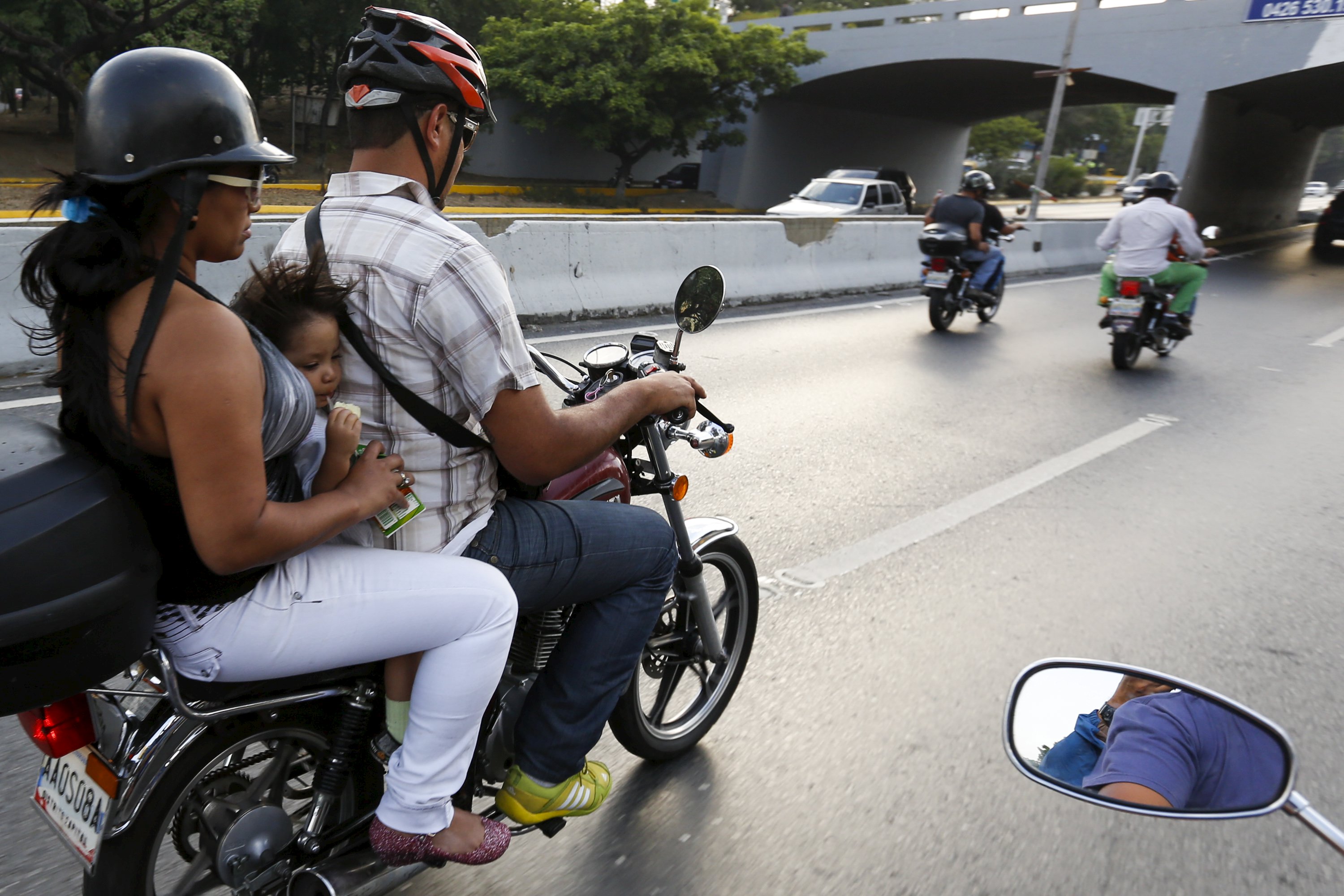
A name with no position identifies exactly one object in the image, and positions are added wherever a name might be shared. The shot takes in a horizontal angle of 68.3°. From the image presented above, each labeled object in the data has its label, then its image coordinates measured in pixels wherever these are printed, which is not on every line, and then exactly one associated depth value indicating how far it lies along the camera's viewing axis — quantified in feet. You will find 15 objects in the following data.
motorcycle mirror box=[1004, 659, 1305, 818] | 4.20
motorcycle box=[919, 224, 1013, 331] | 36.17
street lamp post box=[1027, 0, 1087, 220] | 77.10
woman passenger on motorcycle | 4.82
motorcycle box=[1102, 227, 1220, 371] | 31.12
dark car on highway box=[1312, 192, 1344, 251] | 83.46
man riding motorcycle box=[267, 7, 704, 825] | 5.94
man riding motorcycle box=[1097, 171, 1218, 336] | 31.24
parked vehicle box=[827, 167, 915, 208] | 92.79
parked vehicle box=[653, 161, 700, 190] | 124.06
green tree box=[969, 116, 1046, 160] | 196.95
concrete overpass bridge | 83.66
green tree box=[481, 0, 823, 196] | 97.04
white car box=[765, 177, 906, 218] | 69.46
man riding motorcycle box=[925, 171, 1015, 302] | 37.40
